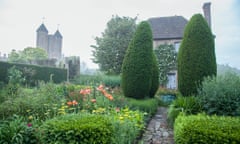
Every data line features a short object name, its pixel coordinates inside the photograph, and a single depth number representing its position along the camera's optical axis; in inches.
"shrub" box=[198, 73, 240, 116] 167.3
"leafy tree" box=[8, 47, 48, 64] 1219.5
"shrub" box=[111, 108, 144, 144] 127.0
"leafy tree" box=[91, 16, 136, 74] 645.9
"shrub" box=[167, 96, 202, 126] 191.5
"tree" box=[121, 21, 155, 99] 277.7
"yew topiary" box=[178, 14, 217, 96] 244.1
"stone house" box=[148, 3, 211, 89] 639.3
